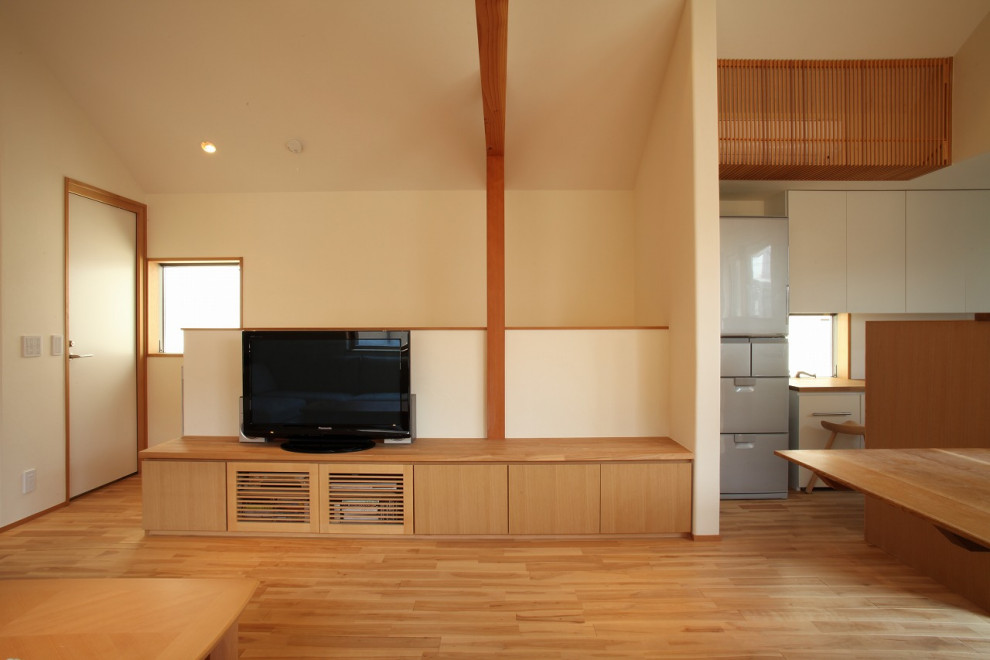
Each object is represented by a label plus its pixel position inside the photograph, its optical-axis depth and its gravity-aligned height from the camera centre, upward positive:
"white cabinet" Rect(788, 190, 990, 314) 3.89 +0.64
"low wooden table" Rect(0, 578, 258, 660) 1.32 -0.91
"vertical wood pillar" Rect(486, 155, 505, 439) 3.20 +0.07
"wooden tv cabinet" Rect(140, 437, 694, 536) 2.84 -1.01
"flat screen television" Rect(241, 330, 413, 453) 3.02 -0.35
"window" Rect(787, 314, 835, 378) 4.28 -0.16
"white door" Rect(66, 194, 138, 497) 3.53 -0.13
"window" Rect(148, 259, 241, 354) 4.32 +0.31
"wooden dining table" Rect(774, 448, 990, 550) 1.18 -0.48
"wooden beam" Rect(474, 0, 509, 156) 1.93 +1.31
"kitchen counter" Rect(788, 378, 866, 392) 3.69 -0.48
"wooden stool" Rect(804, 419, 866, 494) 3.40 -0.76
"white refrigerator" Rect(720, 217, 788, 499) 3.51 -0.39
